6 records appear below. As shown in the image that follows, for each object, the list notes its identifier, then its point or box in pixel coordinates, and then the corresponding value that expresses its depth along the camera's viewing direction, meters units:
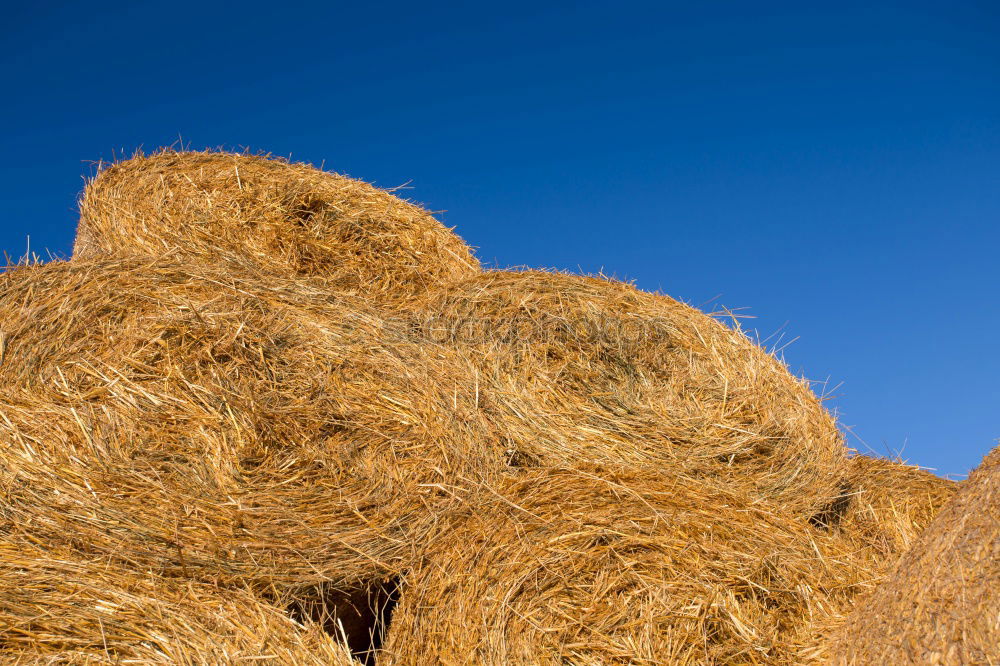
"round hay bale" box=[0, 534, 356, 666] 2.41
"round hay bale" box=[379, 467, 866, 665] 2.83
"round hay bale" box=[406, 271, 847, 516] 3.65
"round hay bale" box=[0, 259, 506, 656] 2.81
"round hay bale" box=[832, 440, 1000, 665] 2.39
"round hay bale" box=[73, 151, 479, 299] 4.65
